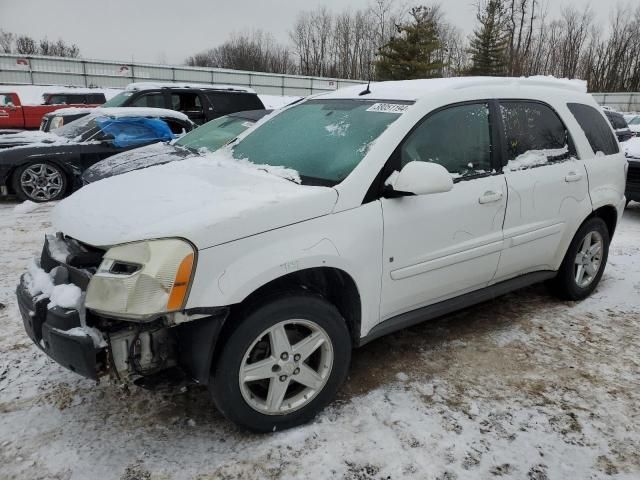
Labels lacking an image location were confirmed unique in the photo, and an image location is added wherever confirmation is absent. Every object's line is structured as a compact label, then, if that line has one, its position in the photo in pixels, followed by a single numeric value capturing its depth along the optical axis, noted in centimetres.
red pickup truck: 1630
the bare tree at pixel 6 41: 5856
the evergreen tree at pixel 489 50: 4281
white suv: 221
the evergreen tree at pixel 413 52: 3575
